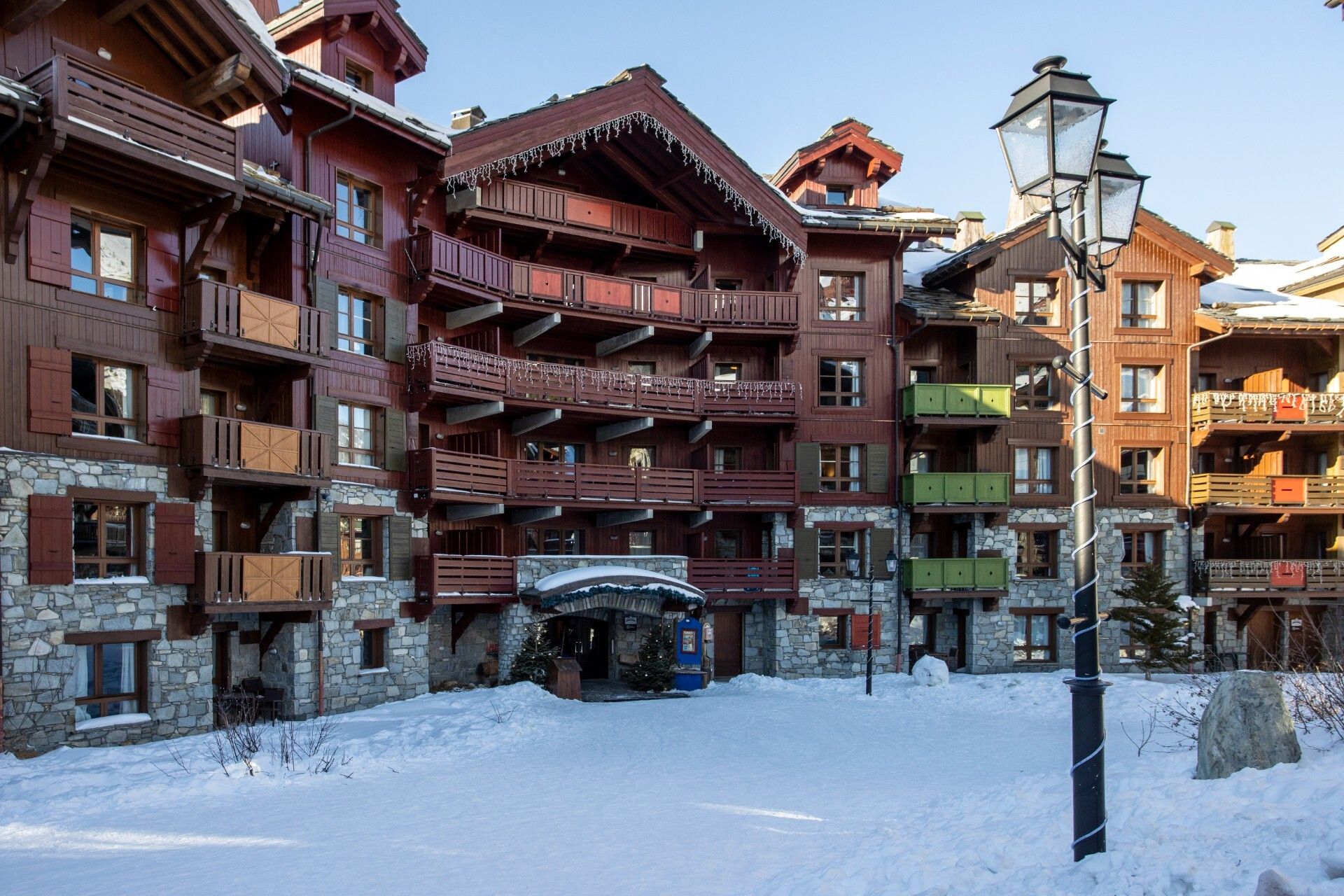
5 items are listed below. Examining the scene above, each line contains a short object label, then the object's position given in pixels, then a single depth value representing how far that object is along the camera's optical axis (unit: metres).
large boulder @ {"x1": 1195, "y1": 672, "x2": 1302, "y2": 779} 9.93
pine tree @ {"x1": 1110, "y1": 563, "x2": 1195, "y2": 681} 30.42
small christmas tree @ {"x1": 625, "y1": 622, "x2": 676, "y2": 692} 27.88
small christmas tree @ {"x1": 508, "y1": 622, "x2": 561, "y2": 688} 26.77
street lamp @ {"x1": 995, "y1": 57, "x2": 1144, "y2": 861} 7.70
